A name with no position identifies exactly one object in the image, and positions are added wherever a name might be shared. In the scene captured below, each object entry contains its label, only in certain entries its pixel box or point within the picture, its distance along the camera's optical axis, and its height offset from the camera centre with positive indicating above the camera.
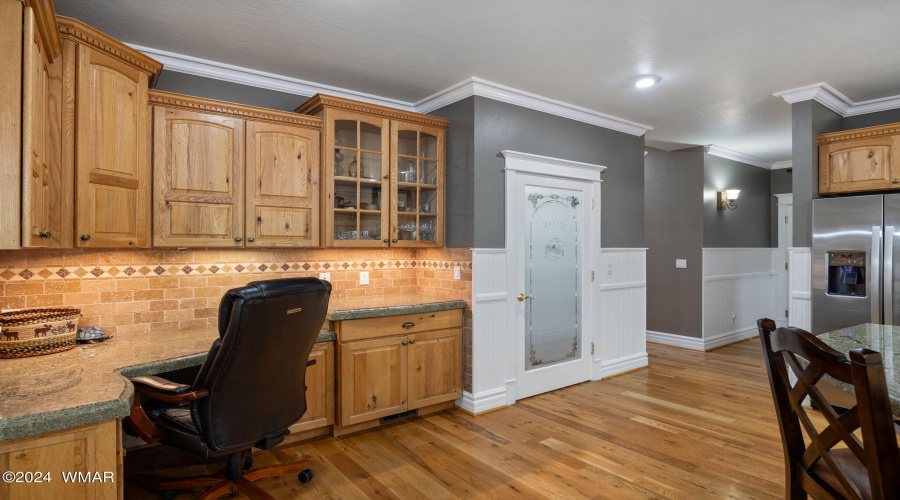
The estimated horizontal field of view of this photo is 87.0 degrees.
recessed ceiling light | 3.54 +1.29
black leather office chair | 1.94 -0.58
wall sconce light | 6.05 +0.70
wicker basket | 2.12 -0.38
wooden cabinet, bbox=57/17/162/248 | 2.29 +0.59
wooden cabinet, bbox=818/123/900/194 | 3.62 +0.72
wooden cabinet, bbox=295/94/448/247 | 3.38 +0.58
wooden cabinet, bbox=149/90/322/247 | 2.80 +0.48
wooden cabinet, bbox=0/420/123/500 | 1.40 -0.65
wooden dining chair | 0.95 -0.40
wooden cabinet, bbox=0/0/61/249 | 1.57 +0.47
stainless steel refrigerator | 3.45 -0.07
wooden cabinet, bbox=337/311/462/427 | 3.16 -0.87
